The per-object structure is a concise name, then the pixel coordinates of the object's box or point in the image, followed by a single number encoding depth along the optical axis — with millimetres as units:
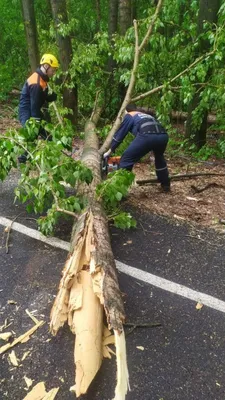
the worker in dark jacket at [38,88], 5109
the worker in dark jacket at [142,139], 4434
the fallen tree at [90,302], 1983
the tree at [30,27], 8430
